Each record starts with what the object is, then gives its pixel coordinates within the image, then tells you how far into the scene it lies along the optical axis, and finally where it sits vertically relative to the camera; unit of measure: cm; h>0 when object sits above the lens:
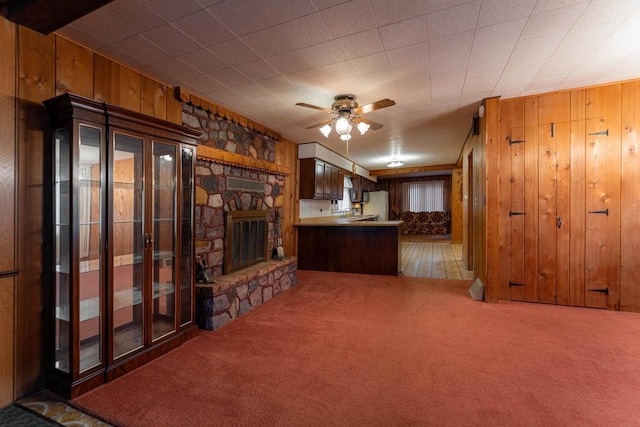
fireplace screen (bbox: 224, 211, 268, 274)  344 -35
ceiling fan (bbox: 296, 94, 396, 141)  313 +111
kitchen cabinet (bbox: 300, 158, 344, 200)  547 +68
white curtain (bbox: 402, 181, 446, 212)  1121 +66
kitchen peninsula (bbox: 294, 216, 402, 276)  489 -62
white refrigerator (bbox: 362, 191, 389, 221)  1107 +34
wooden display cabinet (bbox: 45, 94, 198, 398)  177 -20
